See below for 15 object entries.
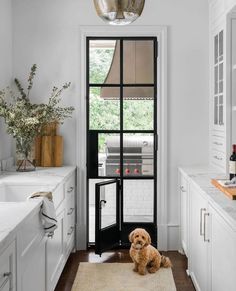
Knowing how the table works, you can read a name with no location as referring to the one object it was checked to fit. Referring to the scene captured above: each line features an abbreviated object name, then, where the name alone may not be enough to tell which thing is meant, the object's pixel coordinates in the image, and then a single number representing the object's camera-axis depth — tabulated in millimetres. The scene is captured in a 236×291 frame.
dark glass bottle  3348
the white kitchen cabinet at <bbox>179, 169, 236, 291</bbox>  2416
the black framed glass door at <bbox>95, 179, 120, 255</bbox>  4590
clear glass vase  4426
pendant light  2488
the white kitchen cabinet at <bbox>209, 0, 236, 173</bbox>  4004
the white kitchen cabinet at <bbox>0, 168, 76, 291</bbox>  2117
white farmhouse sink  3753
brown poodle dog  4062
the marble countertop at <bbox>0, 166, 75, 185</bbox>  3758
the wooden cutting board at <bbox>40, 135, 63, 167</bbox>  4723
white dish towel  2869
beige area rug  3795
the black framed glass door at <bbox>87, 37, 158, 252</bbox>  4852
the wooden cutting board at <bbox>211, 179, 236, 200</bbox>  2844
